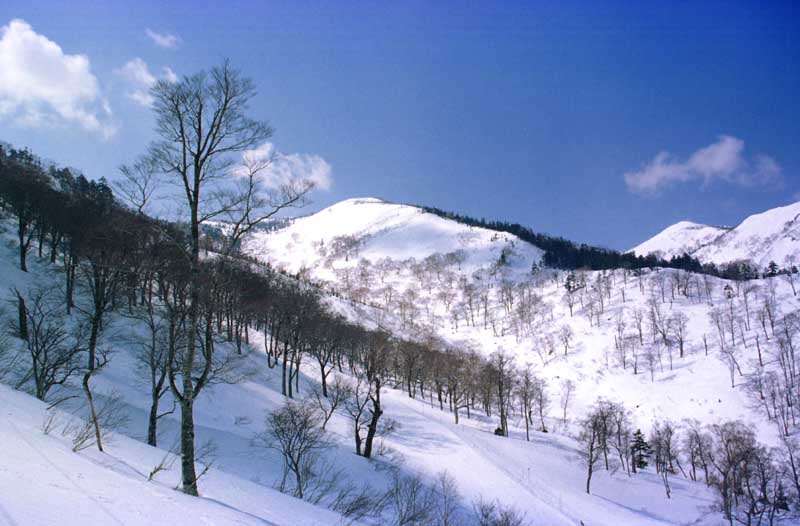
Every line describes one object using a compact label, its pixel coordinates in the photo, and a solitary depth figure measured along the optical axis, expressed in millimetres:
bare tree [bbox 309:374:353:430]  26588
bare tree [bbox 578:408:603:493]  33772
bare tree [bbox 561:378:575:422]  74681
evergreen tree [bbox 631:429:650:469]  52219
